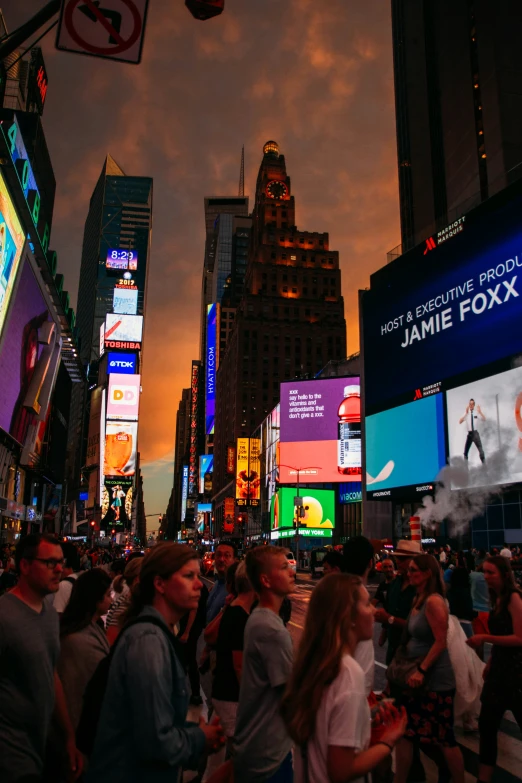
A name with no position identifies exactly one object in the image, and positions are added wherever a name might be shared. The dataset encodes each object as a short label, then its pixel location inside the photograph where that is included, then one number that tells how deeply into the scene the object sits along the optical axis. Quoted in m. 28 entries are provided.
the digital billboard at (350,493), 80.88
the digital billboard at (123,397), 114.19
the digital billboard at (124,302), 137.61
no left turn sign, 5.25
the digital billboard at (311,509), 83.62
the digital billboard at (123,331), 120.56
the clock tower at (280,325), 136.12
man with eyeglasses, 3.68
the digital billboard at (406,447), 43.41
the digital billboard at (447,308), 38.62
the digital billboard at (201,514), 175.50
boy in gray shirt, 3.64
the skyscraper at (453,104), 57.59
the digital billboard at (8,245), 36.75
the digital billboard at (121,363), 116.44
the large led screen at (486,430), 35.88
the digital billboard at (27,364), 45.94
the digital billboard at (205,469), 178.77
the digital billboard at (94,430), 113.31
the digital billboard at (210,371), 188.12
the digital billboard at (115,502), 109.12
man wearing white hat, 7.23
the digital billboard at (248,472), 100.81
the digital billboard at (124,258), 155.50
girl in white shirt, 2.89
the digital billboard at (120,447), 111.94
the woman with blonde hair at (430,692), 5.52
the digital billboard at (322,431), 80.19
